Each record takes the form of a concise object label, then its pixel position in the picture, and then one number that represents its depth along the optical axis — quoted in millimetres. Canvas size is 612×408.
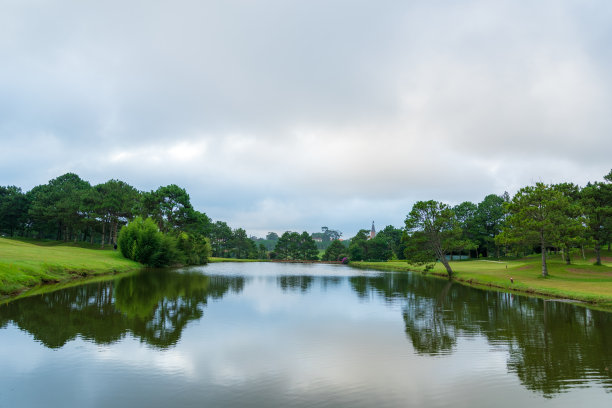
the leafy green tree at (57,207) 83812
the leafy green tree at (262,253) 138750
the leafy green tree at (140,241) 61125
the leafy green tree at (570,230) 39350
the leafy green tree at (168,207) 80312
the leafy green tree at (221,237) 129875
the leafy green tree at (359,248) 123250
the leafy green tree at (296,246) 133000
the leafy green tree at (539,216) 40281
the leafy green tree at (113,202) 81562
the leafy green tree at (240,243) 133000
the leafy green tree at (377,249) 121738
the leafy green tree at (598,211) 47406
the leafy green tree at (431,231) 56750
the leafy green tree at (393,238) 124562
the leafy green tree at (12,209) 93375
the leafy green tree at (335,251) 131250
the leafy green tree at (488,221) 100375
